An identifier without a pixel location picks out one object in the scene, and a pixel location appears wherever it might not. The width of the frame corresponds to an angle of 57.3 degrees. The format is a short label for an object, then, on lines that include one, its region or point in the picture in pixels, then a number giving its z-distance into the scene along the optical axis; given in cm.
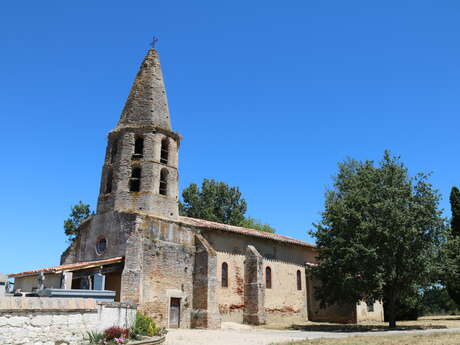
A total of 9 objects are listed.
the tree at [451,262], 2518
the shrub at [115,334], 1256
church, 2294
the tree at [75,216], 3988
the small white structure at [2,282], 1437
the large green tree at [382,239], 2405
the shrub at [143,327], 1494
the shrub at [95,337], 1234
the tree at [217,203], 5094
